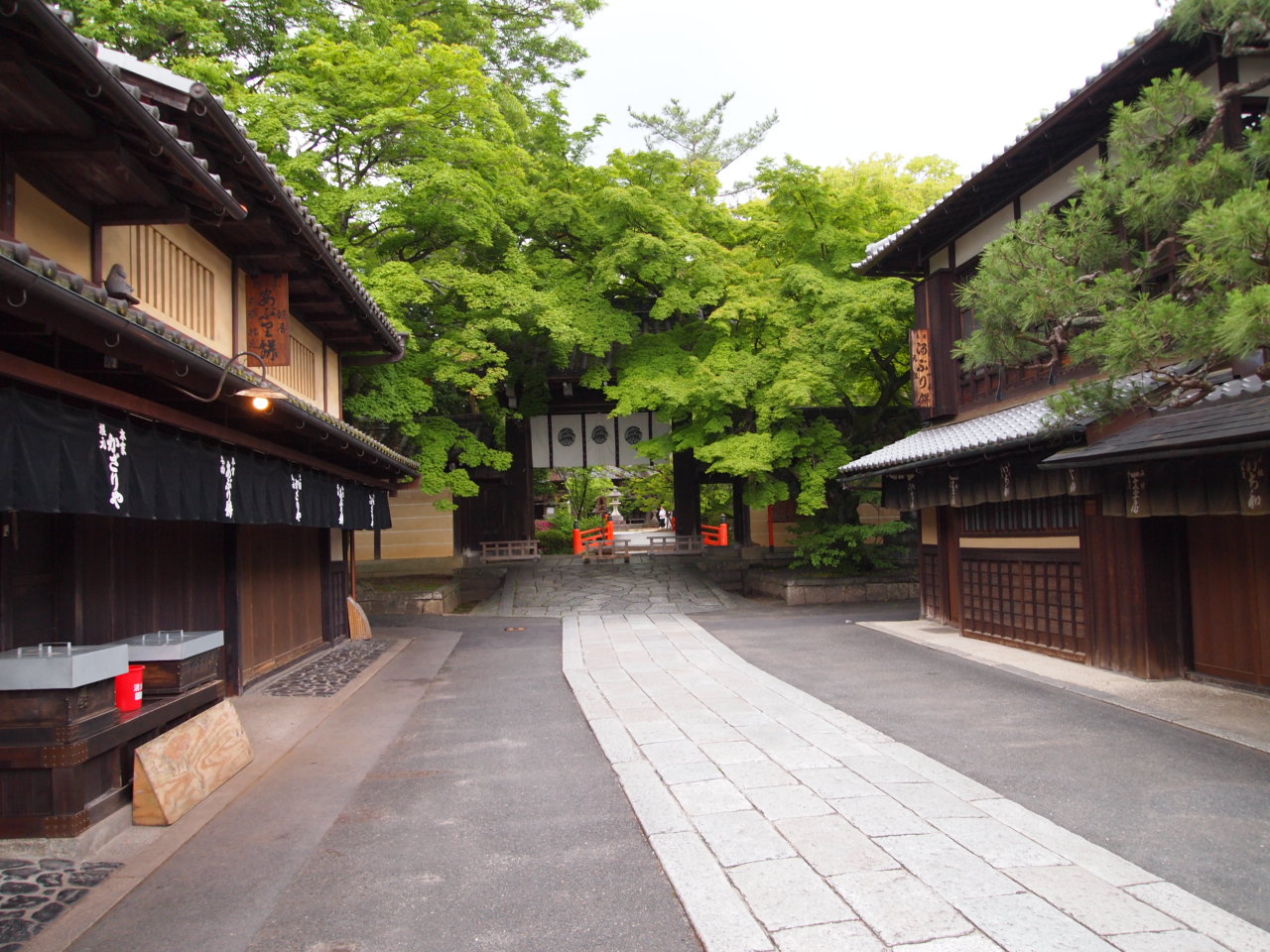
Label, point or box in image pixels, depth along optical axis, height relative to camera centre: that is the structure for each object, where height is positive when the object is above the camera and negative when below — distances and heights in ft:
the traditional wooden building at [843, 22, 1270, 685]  27.94 +0.43
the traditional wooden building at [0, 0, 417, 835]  15.20 +3.60
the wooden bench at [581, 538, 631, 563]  85.04 -4.31
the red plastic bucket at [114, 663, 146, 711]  18.80 -3.77
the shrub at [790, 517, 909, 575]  66.95 -3.69
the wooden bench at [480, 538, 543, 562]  82.33 -3.60
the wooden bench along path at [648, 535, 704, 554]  86.69 -3.87
